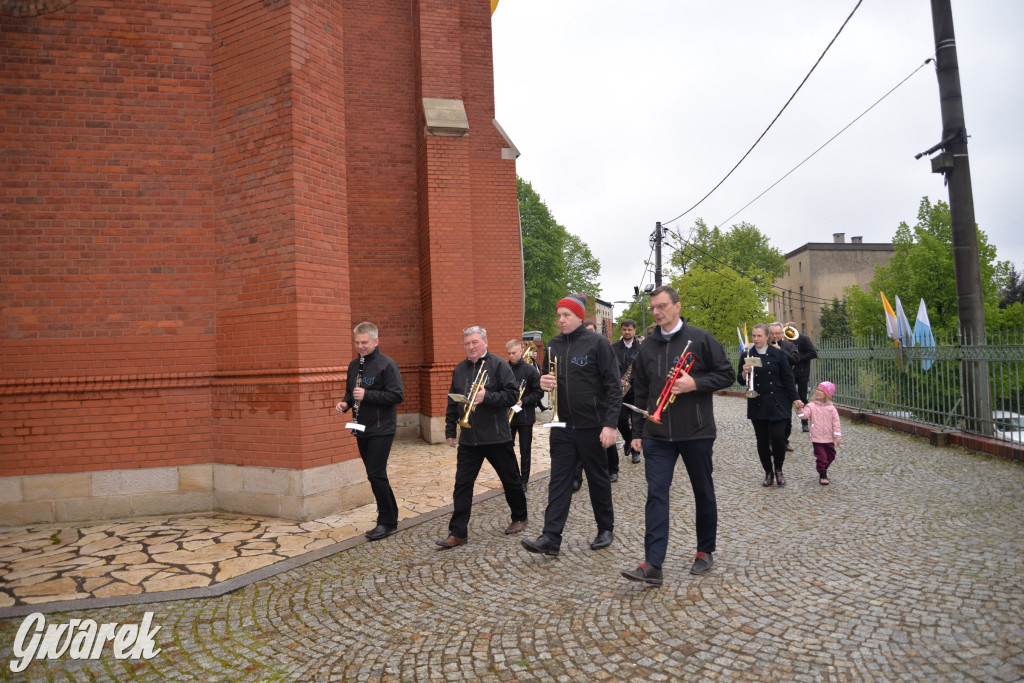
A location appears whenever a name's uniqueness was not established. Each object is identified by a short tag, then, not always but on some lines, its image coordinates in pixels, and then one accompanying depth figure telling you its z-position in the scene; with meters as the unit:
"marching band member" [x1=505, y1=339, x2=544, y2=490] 7.22
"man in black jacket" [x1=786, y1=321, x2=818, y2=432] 11.12
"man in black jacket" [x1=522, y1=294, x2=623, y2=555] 4.91
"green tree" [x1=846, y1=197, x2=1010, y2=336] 20.78
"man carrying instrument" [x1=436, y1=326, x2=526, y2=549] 5.35
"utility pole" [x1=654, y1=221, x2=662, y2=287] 31.23
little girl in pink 7.07
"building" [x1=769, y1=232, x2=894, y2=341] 55.56
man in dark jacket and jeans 4.36
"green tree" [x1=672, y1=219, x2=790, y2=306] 47.06
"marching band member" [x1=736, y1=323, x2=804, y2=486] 7.14
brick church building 6.41
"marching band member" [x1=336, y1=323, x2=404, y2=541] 5.63
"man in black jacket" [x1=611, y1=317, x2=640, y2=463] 8.62
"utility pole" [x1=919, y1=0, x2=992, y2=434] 9.57
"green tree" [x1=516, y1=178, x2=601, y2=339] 38.53
